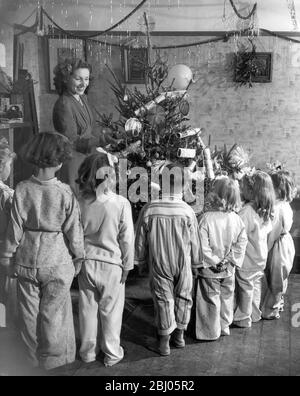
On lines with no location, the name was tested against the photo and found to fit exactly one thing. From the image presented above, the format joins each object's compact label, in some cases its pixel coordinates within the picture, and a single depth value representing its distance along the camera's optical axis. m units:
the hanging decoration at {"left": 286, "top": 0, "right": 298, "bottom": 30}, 4.22
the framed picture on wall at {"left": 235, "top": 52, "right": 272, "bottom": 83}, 4.42
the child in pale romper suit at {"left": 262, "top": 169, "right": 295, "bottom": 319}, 4.03
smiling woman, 3.77
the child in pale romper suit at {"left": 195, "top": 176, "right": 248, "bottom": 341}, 3.60
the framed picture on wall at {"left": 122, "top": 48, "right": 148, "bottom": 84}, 4.38
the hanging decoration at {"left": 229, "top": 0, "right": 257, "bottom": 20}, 4.35
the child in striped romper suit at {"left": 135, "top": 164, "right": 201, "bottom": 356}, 3.44
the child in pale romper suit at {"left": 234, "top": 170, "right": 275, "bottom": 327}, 3.82
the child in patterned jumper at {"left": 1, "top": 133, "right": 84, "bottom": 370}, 2.99
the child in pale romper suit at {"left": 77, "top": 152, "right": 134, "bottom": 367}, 3.26
